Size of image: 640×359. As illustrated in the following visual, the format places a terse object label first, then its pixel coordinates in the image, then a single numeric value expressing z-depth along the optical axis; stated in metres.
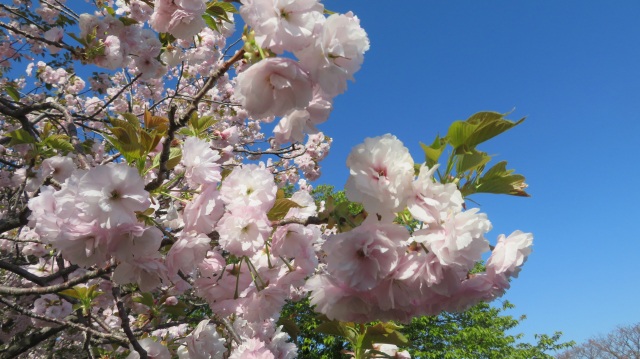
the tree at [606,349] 24.86
